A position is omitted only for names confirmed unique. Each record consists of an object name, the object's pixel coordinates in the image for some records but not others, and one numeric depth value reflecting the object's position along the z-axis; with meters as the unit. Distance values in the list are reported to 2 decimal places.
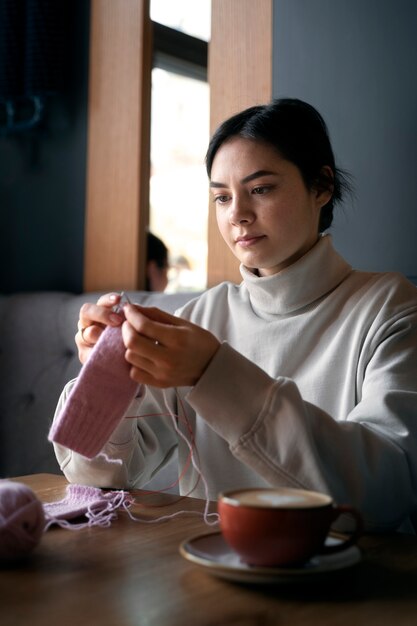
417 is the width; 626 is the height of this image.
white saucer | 0.63
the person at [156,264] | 2.01
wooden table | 0.58
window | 1.90
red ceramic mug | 0.62
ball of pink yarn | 0.71
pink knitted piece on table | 0.87
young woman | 0.86
